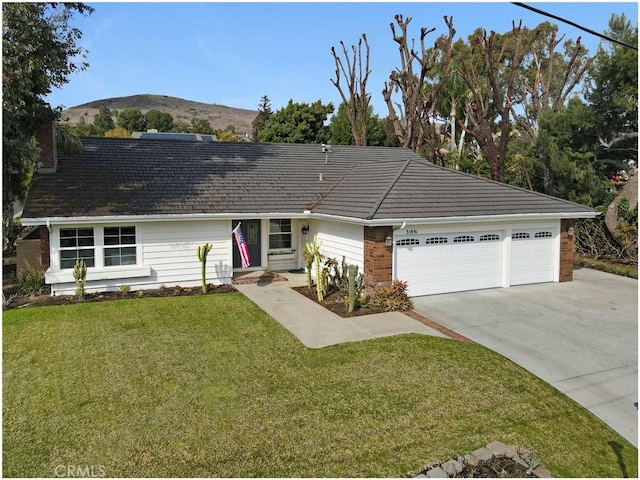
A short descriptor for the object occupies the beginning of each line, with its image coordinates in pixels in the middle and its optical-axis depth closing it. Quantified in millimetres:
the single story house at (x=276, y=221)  11953
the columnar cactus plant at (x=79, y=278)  11609
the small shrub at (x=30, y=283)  12117
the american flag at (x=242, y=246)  13508
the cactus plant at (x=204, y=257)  12719
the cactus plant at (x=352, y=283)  10508
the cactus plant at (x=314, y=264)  11836
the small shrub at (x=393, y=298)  10906
